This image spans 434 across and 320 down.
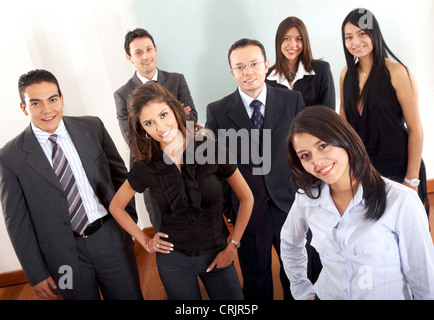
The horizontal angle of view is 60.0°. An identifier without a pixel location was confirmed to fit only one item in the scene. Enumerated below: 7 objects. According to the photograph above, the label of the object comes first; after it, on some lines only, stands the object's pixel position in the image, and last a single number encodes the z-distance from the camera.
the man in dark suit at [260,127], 2.04
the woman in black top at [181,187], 1.73
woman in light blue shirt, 1.26
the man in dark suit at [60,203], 1.87
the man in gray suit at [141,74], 2.83
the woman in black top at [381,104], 2.19
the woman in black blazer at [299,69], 2.71
